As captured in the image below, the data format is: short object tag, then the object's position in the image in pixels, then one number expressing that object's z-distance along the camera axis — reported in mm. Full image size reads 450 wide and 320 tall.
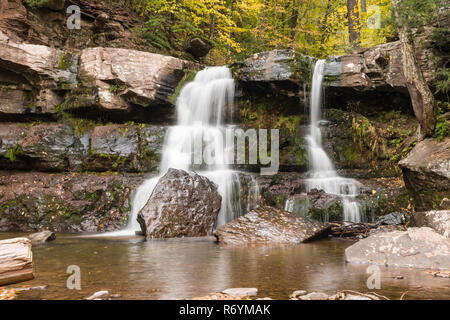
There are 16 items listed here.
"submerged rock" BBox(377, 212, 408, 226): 7137
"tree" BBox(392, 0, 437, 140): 7493
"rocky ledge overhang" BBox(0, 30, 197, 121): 10406
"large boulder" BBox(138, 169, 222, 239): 6996
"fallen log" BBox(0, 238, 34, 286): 3072
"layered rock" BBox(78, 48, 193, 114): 10523
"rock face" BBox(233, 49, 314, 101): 9930
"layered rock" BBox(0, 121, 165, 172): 9797
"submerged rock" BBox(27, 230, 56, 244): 6461
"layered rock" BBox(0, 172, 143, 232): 8641
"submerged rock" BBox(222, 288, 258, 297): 2948
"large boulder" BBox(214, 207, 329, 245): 6191
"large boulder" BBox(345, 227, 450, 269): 3986
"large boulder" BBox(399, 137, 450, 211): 6633
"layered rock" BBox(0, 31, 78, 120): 10148
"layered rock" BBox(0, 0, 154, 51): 10523
